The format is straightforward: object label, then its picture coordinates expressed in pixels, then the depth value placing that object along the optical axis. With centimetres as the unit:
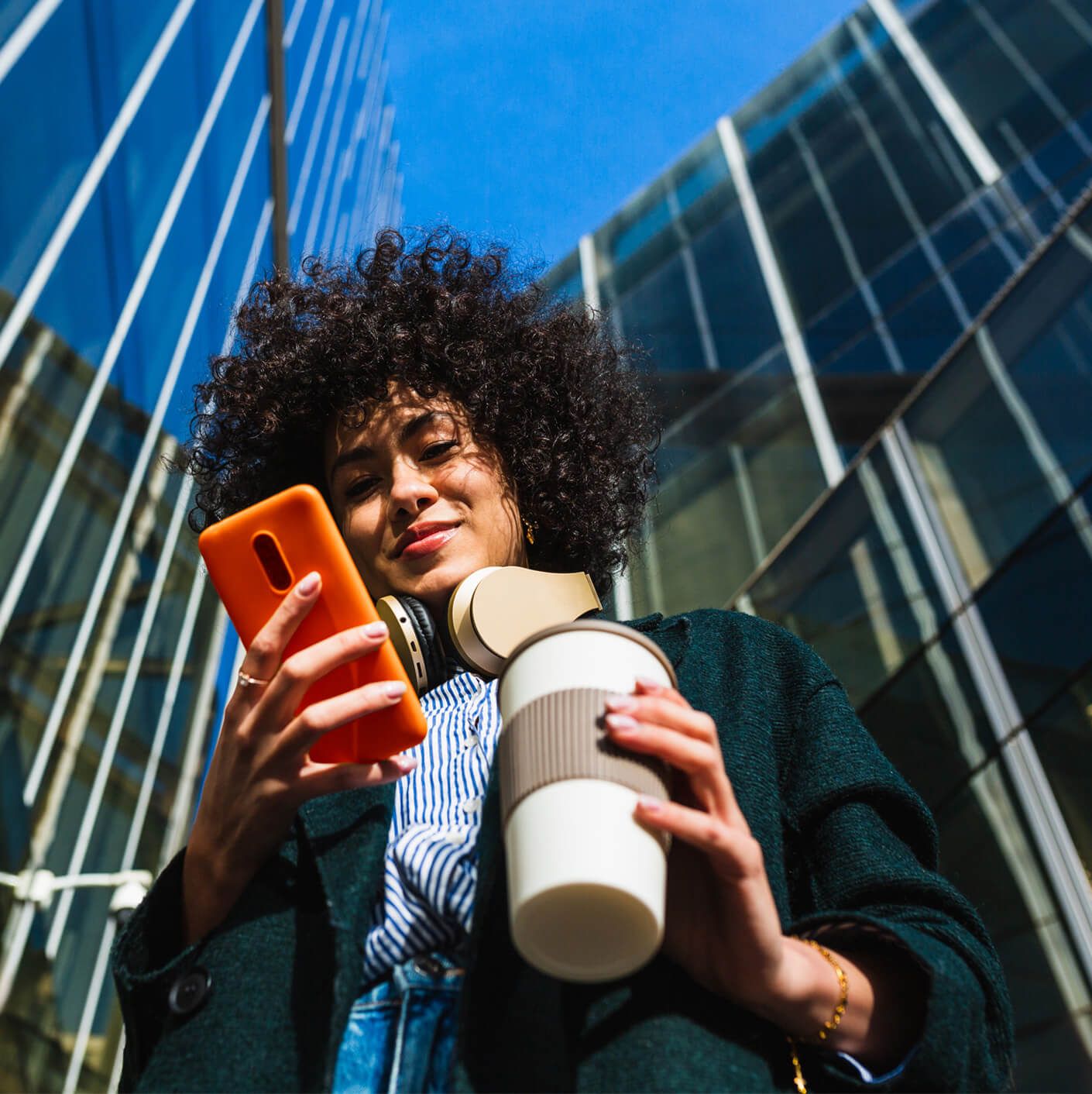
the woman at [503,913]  121
